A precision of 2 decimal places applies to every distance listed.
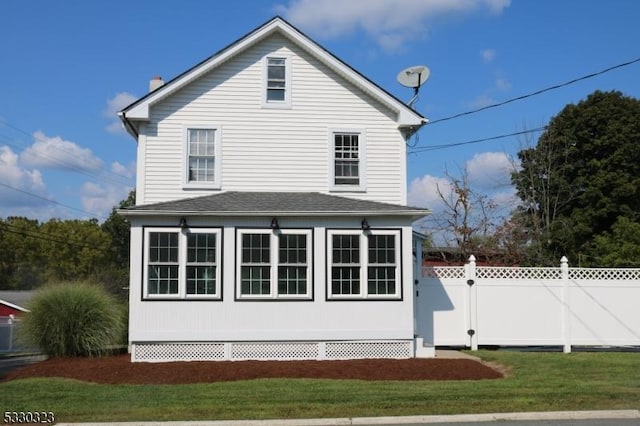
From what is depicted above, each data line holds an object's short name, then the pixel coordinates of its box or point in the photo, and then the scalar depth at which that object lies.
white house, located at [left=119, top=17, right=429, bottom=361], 15.85
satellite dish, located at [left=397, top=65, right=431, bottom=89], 19.27
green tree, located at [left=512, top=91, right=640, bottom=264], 37.72
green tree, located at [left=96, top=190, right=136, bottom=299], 71.19
